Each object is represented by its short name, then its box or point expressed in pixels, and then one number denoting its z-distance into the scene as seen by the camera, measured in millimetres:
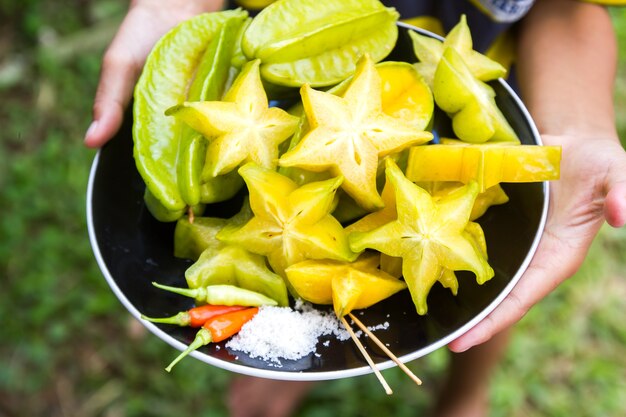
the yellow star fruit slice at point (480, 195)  591
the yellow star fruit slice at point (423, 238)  559
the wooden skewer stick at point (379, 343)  551
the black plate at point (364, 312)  558
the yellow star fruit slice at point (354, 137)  574
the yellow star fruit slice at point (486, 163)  573
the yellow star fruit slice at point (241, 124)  580
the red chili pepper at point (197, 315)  566
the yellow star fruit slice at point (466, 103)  600
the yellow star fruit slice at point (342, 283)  557
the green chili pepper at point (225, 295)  570
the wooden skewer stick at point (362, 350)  547
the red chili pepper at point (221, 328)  553
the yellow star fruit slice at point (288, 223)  564
